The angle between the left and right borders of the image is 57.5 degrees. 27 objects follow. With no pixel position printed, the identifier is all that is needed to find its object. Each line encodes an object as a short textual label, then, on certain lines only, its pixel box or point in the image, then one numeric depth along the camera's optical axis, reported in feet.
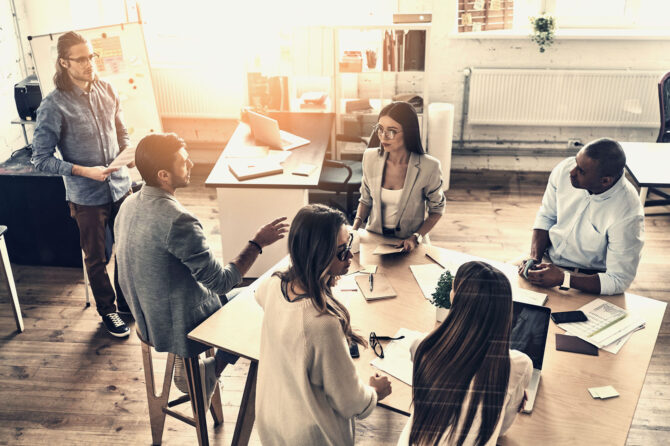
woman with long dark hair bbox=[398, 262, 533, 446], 5.46
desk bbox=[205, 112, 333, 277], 12.67
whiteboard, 13.64
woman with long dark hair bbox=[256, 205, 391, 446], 5.59
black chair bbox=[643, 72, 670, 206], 15.08
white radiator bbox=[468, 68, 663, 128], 18.49
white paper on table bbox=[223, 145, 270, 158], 14.02
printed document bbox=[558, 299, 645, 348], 7.59
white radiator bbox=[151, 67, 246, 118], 19.45
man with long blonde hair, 10.91
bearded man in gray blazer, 7.61
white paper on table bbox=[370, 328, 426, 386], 7.03
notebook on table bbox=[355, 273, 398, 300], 8.47
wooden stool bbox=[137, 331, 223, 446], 8.53
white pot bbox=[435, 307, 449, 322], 7.78
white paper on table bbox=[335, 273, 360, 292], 8.69
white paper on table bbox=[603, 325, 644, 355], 7.39
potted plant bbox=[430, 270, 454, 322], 7.46
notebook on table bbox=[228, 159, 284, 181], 12.74
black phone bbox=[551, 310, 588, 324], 7.90
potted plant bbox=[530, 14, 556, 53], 17.76
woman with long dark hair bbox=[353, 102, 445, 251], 10.34
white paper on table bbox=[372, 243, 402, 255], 9.50
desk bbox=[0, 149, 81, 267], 14.06
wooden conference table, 6.32
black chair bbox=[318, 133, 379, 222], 14.83
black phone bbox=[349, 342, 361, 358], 7.35
